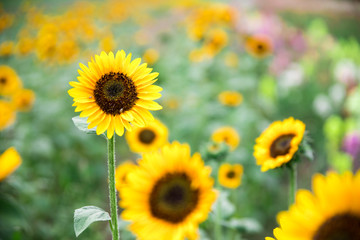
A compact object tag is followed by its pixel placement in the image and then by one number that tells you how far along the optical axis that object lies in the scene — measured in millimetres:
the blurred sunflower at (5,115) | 1516
